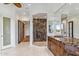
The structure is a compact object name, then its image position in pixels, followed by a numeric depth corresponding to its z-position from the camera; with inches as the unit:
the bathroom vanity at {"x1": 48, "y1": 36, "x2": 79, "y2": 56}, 42.7
